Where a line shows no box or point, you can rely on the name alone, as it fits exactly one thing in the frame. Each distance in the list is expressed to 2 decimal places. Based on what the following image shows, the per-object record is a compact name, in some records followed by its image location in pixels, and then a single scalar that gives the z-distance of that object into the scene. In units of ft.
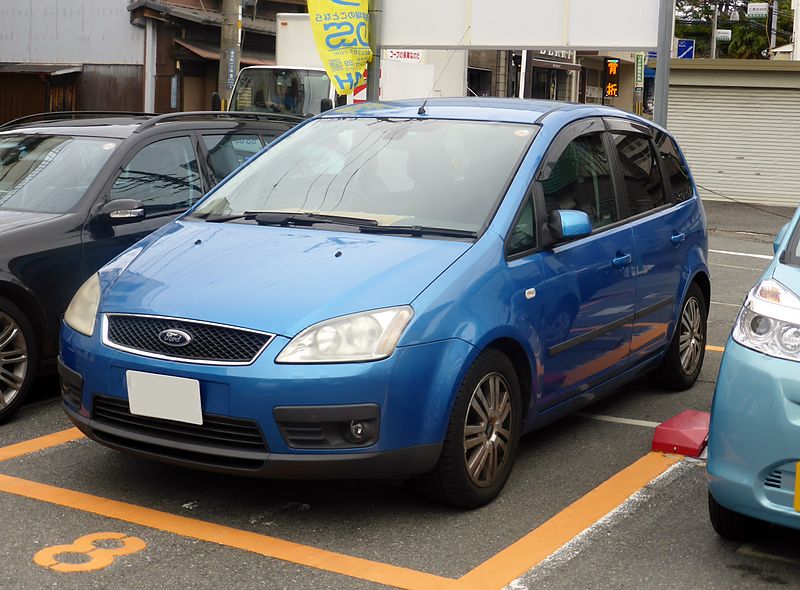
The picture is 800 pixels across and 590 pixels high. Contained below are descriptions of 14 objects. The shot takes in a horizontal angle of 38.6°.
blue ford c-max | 13.69
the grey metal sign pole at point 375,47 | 45.68
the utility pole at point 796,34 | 112.27
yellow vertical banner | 44.37
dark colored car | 19.44
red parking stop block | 18.02
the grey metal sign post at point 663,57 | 39.83
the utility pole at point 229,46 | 67.62
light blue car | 12.02
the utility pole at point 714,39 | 192.34
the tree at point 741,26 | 216.13
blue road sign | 112.48
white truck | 58.34
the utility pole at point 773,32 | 178.81
